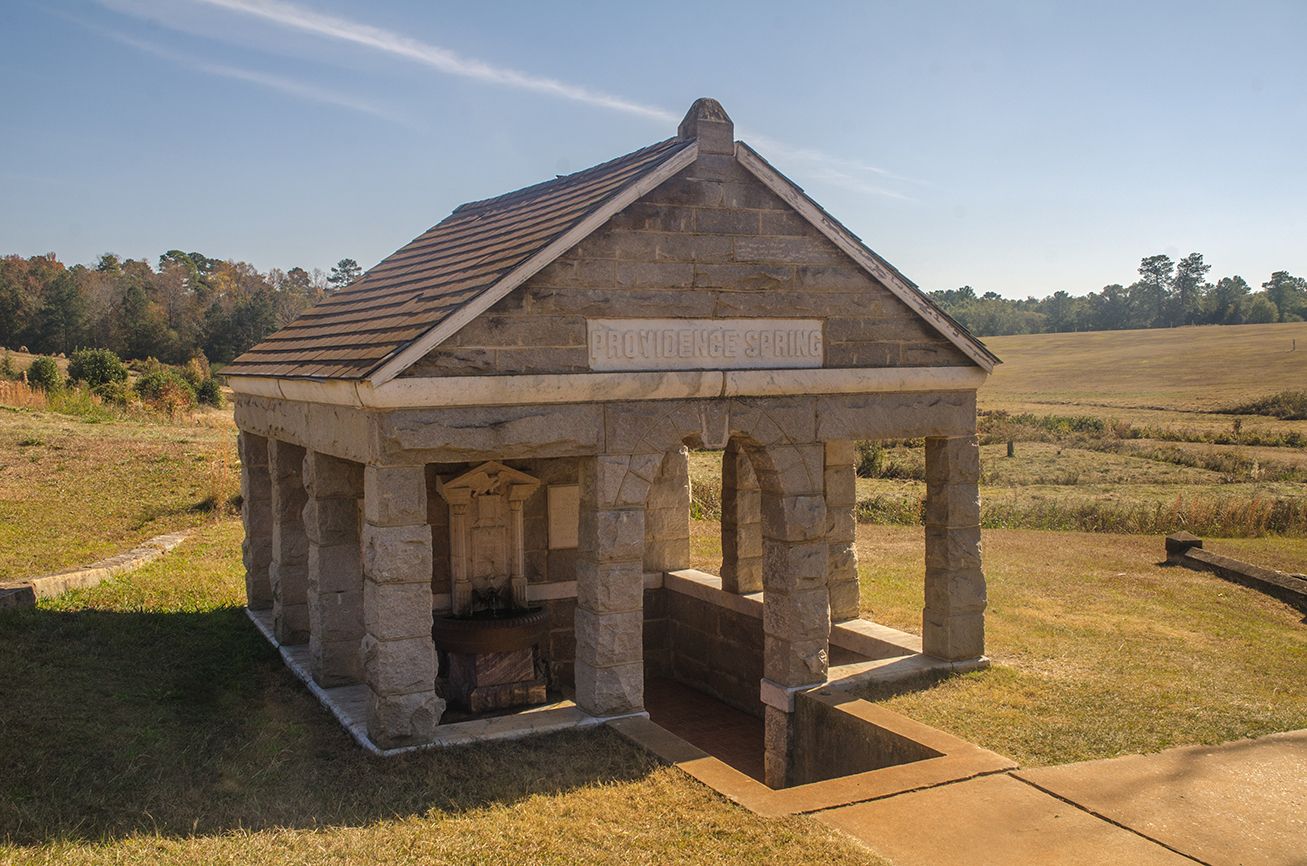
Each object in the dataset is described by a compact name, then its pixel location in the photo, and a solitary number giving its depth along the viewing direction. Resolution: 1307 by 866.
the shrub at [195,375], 34.47
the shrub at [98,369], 30.70
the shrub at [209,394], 33.91
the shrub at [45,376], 28.83
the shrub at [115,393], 28.30
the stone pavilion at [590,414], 7.59
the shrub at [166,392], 29.03
